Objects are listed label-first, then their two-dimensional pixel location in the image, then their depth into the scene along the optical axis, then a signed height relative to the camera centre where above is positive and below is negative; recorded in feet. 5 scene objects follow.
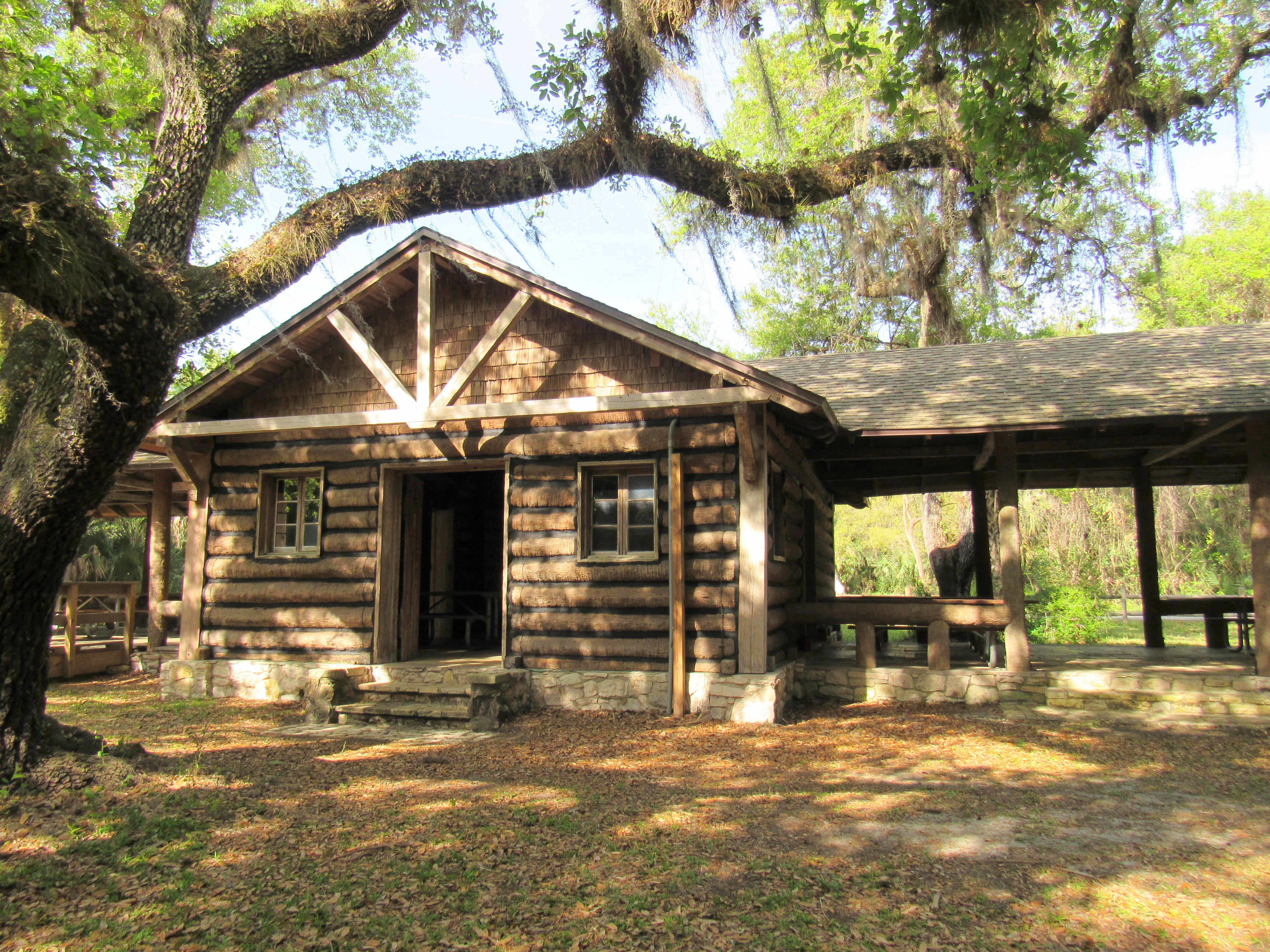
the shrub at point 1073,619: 50.03 -2.82
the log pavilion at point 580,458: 30.48 +4.95
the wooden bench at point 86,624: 41.24 -2.88
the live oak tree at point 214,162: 16.24 +12.39
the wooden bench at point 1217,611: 38.93 -1.88
